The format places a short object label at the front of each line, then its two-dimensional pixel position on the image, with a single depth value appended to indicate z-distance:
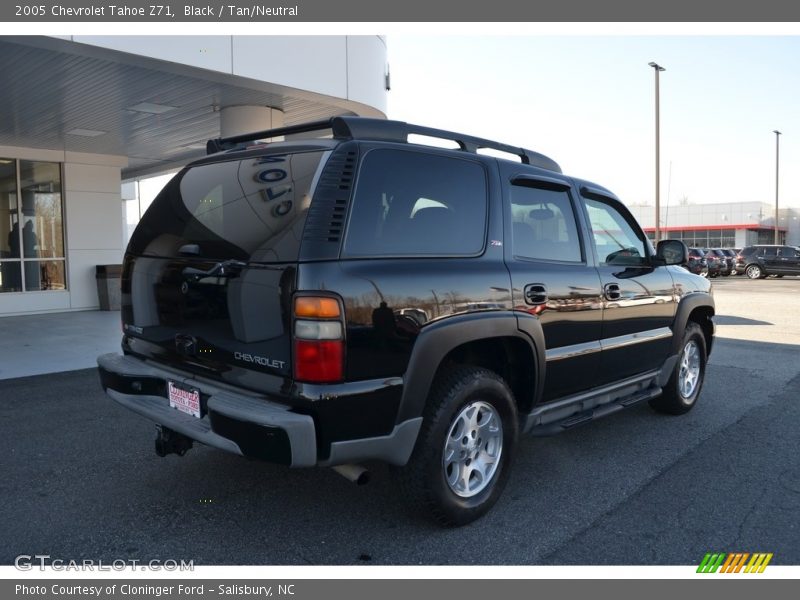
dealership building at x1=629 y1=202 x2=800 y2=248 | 50.84
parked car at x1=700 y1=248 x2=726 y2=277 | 31.42
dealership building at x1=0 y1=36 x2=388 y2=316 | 8.05
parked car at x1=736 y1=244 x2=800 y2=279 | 29.24
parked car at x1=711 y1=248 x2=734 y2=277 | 31.47
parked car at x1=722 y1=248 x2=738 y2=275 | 31.81
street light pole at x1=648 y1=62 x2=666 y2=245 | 24.97
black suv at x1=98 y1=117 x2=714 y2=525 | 2.87
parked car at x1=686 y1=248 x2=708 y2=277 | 30.98
